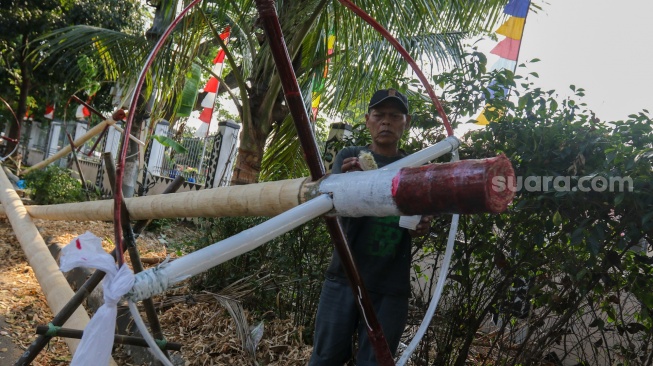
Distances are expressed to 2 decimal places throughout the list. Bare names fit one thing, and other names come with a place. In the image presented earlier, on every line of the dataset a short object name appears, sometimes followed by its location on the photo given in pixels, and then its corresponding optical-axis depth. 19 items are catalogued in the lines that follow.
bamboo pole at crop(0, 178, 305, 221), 1.52
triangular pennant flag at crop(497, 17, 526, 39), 9.34
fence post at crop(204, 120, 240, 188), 10.49
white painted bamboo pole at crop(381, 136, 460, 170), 1.39
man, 2.34
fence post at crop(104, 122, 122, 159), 16.74
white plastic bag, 1.30
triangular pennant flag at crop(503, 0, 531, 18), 8.74
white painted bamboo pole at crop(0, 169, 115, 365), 3.31
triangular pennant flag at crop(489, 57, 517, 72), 9.53
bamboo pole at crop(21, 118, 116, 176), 6.13
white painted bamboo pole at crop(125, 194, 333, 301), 1.16
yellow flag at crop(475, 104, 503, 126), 2.94
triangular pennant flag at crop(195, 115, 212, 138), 16.37
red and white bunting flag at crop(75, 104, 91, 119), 14.68
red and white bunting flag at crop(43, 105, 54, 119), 21.10
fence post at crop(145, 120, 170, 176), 13.58
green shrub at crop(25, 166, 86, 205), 9.53
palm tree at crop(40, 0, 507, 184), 5.01
